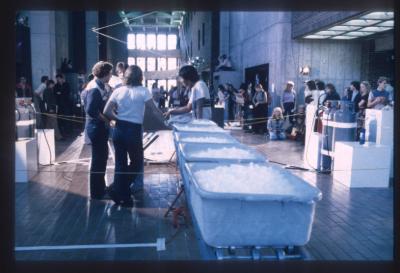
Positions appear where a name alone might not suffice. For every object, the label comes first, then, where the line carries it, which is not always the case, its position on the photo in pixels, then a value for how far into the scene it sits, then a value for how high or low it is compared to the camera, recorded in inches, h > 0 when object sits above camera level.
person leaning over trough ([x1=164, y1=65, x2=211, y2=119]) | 212.7 -0.6
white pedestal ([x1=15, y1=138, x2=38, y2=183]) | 244.5 -38.5
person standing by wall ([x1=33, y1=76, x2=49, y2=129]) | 425.7 -13.4
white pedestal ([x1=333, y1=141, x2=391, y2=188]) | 240.8 -39.2
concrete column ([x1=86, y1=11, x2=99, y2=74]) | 813.2 +89.1
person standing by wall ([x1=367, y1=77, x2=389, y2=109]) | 299.9 -1.7
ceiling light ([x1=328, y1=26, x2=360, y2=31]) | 442.3 +67.1
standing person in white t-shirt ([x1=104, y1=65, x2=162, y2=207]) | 183.5 -11.2
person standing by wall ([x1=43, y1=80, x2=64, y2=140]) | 419.2 -12.3
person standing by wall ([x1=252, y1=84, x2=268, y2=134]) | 489.1 -19.0
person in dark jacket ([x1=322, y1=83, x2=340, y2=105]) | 366.6 +0.9
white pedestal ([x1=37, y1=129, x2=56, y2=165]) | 300.5 -37.8
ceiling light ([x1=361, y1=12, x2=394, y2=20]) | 362.1 +67.2
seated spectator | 451.3 -34.5
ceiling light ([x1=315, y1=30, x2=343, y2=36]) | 473.1 +66.9
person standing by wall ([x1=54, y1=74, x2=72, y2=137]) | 460.1 -12.1
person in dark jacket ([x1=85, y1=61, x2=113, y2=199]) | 190.5 -14.1
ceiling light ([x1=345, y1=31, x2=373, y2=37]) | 476.7 +66.9
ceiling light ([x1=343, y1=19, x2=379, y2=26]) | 405.1 +67.1
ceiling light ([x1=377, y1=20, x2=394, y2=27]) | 411.4 +67.4
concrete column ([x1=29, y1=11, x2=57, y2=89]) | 545.3 +57.3
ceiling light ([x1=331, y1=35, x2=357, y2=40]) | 509.7 +66.6
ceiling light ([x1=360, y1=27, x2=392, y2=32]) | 447.3 +67.1
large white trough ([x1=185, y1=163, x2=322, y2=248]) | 86.4 -24.1
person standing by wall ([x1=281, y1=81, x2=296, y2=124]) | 473.4 -6.8
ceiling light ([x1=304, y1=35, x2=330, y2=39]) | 513.2 +67.1
